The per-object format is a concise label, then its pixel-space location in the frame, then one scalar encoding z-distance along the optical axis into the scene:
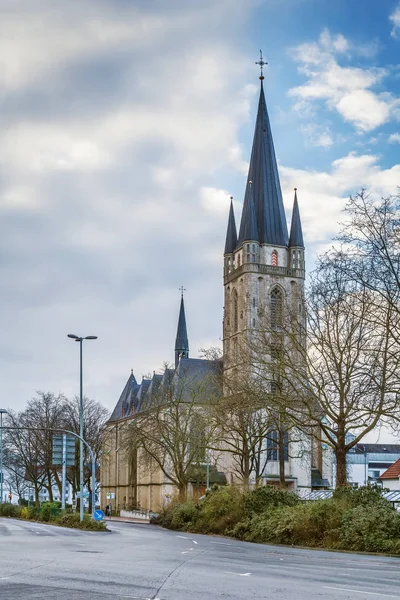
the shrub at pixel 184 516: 41.59
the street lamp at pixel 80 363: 41.67
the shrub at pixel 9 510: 62.62
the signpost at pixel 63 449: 38.81
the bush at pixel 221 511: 35.25
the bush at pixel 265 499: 33.12
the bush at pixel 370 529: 23.61
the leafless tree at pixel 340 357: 29.09
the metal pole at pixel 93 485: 39.66
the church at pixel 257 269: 92.75
